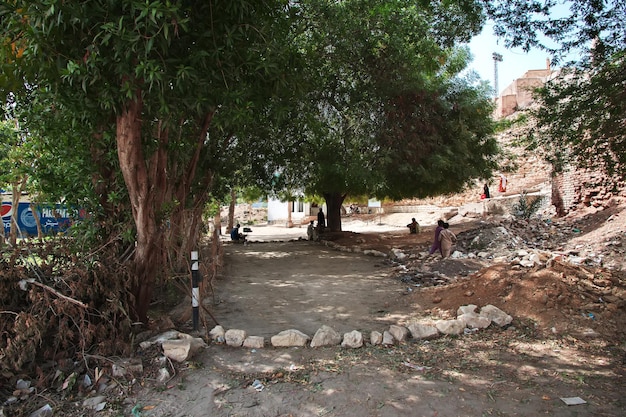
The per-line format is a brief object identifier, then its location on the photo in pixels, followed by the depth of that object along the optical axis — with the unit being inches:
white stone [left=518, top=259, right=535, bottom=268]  307.3
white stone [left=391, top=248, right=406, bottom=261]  432.1
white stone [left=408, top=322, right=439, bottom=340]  191.9
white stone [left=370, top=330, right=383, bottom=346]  185.5
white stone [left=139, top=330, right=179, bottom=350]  170.2
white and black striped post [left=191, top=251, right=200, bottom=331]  196.9
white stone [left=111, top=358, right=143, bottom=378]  151.5
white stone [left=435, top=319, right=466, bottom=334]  197.3
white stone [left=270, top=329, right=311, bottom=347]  183.3
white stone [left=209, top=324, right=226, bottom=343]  188.2
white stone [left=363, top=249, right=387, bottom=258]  471.6
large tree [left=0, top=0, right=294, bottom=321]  135.6
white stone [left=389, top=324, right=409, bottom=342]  189.3
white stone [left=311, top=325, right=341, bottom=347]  182.7
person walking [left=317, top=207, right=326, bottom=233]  745.0
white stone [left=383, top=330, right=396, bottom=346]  185.2
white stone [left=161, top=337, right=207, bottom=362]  164.2
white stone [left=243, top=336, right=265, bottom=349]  182.2
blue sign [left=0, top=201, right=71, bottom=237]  613.3
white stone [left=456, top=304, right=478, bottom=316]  218.2
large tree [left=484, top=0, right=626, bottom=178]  239.5
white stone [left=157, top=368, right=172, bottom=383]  150.4
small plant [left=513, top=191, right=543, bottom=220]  674.2
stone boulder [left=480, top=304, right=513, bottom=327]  206.2
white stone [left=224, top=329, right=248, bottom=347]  183.6
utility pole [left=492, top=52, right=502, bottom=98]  1886.1
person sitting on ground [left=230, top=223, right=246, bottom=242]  713.6
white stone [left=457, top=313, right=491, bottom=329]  203.3
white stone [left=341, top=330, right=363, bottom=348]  181.5
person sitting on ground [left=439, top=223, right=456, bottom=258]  399.5
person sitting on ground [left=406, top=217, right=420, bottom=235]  695.7
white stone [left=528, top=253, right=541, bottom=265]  312.0
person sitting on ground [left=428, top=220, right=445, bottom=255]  406.3
